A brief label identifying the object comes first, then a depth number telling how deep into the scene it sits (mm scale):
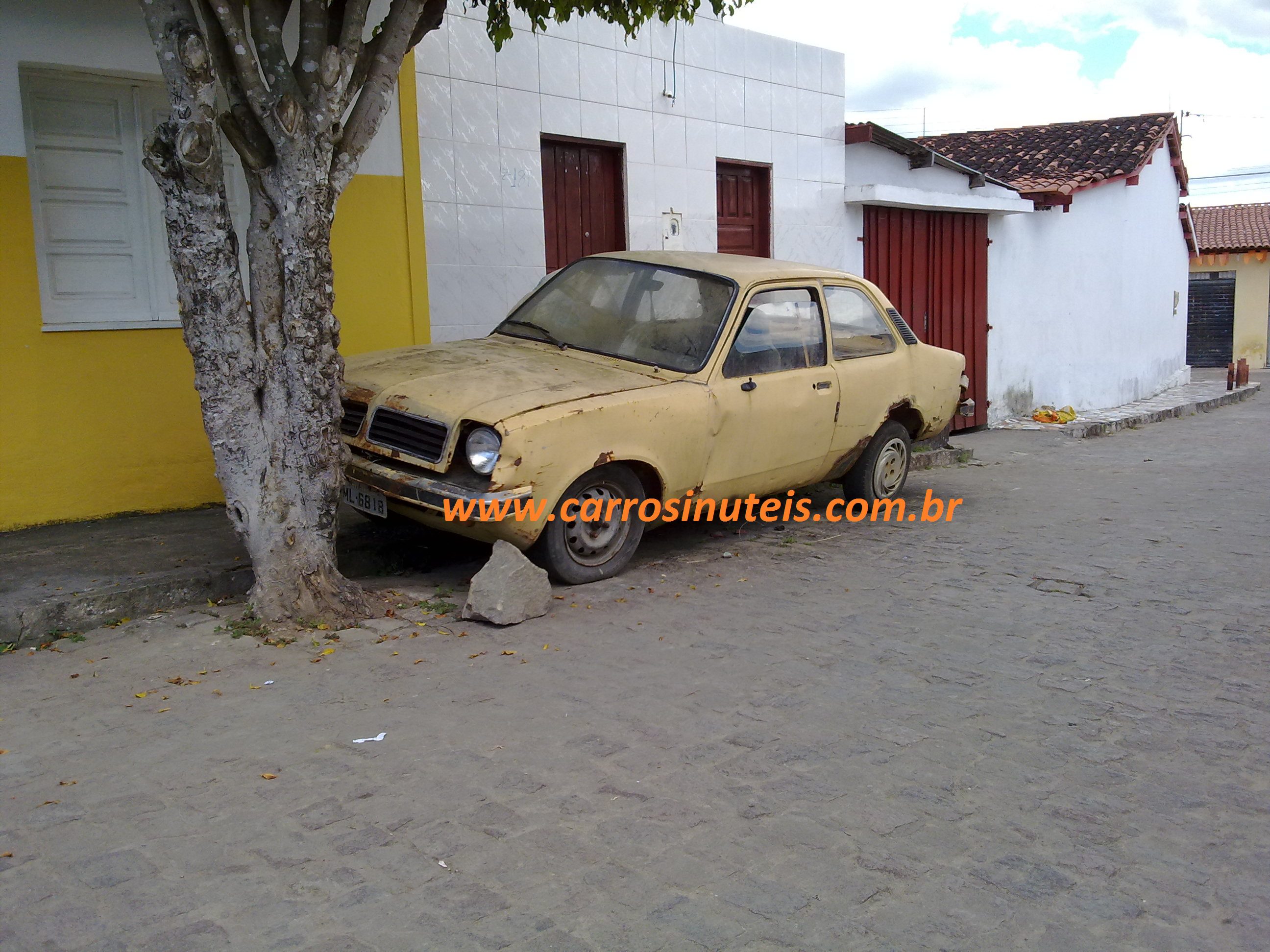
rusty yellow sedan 5625
